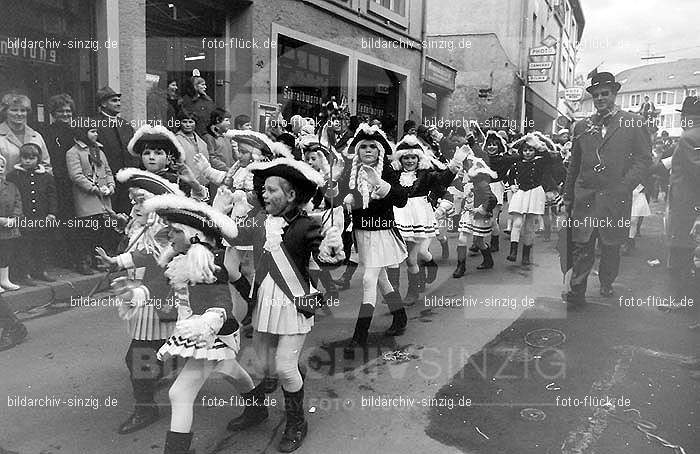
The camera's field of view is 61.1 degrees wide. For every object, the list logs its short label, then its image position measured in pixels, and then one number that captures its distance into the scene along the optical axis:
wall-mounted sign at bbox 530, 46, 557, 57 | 23.25
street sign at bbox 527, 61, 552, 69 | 23.23
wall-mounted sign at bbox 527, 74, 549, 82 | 24.37
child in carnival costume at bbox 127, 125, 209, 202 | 3.95
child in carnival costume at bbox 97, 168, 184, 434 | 3.35
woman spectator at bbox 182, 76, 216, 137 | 8.17
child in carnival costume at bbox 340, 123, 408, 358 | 4.86
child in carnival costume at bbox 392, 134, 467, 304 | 6.21
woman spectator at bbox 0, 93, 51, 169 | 5.95
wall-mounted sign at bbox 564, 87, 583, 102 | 18.45
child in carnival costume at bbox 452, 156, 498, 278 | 7.77
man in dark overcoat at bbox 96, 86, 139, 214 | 6.73
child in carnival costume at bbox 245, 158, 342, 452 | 3.34
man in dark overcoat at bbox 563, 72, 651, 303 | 5.88
